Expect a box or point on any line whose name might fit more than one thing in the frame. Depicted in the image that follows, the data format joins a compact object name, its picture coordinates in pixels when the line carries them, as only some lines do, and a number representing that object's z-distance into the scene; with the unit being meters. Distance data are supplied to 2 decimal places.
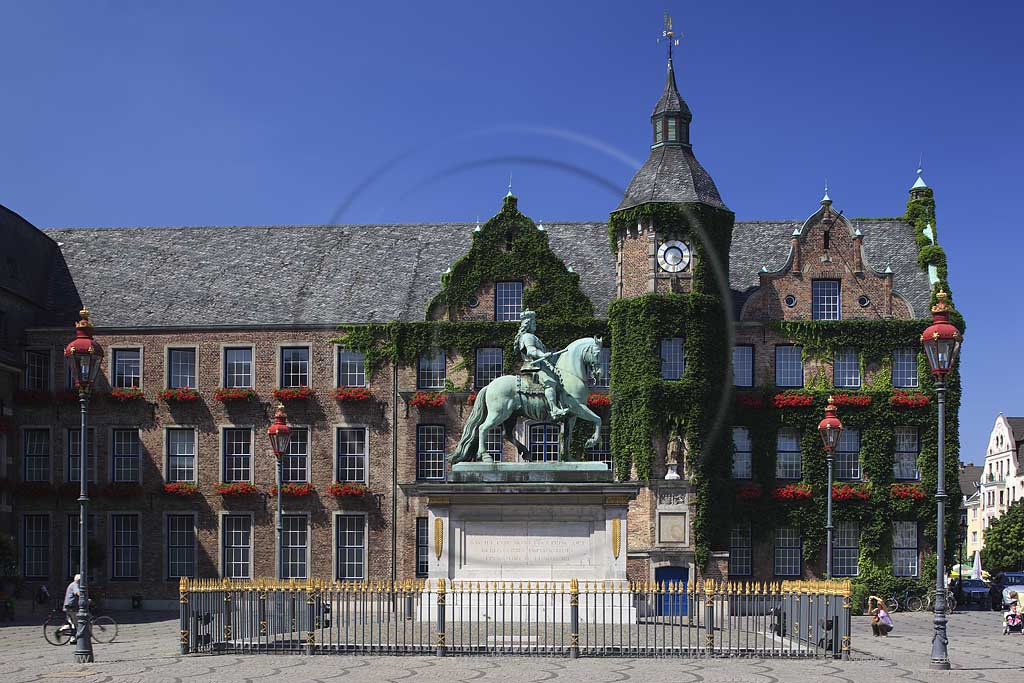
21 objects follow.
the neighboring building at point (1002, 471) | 108.12
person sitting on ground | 37.78
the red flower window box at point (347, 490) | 54.19
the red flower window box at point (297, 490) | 54.59
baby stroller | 41.81
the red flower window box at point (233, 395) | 55.03
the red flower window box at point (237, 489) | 54.52
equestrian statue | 34.44
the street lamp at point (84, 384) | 28.94
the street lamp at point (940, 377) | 27.59
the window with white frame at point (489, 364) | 55.00
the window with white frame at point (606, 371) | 54.34
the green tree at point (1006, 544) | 81.38
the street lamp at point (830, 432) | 40.09
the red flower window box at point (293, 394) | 55.06
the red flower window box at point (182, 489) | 54.97
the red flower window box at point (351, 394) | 54.75
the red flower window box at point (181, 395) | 55.31
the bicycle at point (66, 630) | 33.75
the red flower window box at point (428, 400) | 54.50
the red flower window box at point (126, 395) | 55.69
